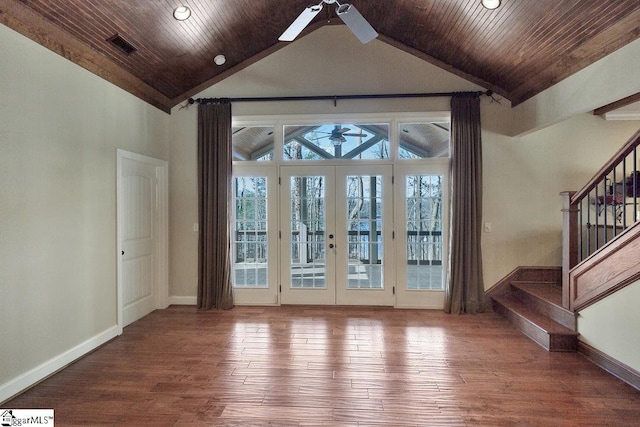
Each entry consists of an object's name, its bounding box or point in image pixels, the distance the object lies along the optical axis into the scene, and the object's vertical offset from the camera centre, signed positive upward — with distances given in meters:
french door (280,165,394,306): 4.71 -0.34
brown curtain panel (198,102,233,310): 4.64 +0.03
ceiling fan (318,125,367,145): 4.69 +1.15
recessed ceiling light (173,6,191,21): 3.25 +2.08
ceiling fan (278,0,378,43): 2.50 +1.59
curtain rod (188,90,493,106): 4.54 +1.69
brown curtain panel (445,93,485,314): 4.43 -0.05
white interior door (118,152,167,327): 4.00 -0.34
